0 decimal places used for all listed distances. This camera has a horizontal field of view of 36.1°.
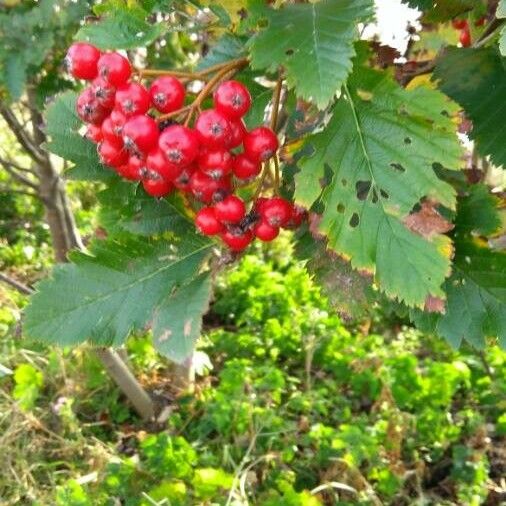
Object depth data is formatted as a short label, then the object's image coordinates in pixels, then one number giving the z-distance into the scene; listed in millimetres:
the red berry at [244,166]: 272
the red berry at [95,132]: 276
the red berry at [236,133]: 260
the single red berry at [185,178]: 269
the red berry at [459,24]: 384
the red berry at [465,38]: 382
